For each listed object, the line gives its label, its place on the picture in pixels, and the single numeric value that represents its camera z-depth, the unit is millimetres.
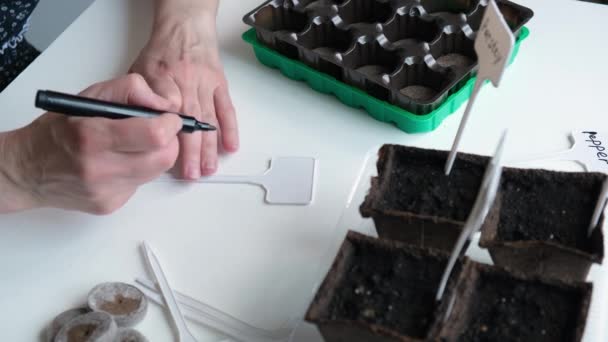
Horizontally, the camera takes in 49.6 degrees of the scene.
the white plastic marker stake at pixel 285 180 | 925
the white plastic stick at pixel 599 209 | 712
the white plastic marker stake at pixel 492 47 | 633
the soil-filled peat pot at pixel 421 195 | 749
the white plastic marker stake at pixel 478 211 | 614
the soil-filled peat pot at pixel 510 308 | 647
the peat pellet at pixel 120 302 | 790
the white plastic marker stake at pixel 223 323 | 776
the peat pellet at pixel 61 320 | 793
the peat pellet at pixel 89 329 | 750
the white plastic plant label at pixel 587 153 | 907
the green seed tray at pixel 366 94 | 968
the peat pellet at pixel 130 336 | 769
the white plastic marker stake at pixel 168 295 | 783
